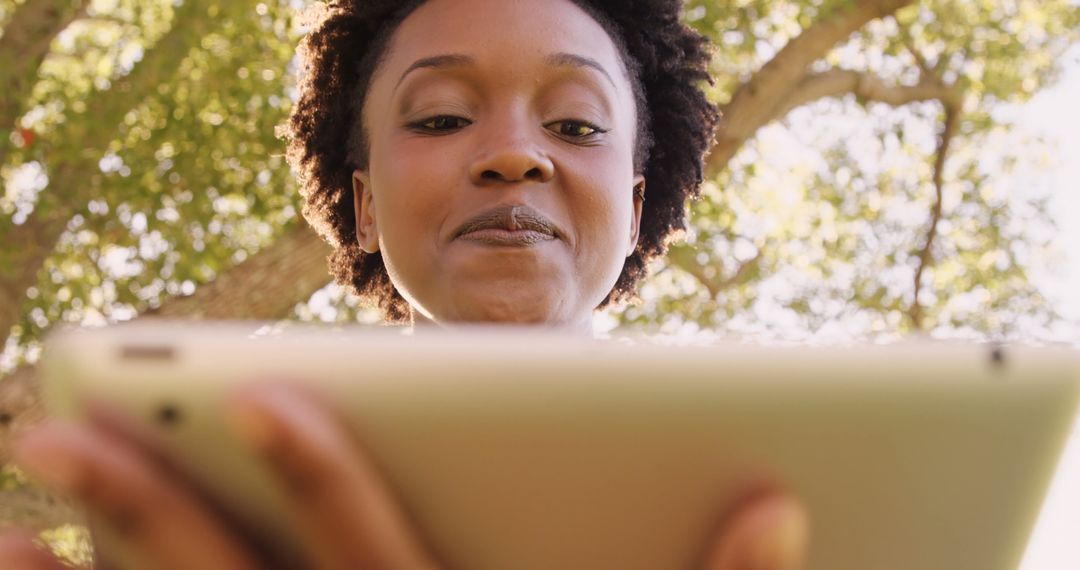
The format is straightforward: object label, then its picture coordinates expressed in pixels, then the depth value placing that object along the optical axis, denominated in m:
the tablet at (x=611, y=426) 0.60
